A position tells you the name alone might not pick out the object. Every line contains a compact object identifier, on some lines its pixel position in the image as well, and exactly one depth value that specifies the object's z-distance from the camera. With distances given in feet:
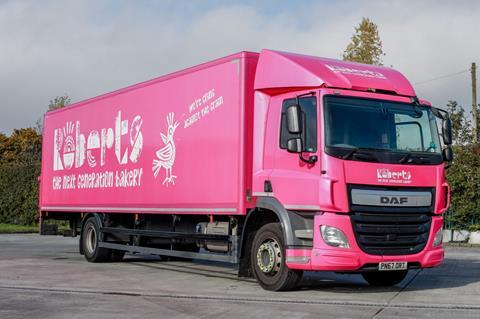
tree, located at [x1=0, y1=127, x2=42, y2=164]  169.37
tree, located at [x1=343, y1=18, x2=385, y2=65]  97.19
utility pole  87.09
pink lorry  32.86
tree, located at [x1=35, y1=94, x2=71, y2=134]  162.50
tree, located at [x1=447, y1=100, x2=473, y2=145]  87.56
